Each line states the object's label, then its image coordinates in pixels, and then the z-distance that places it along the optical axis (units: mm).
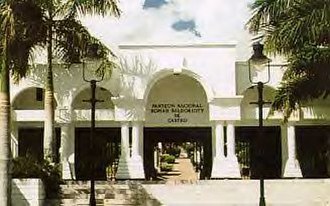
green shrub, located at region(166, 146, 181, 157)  96419
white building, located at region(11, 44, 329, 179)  29812
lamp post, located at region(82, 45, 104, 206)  18766
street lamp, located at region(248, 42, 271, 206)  18489
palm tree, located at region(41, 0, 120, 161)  23016
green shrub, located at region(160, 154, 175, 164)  79406
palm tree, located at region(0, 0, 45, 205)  17625
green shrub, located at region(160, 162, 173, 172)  65000
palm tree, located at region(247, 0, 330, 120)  18766
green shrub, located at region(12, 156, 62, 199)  21484
